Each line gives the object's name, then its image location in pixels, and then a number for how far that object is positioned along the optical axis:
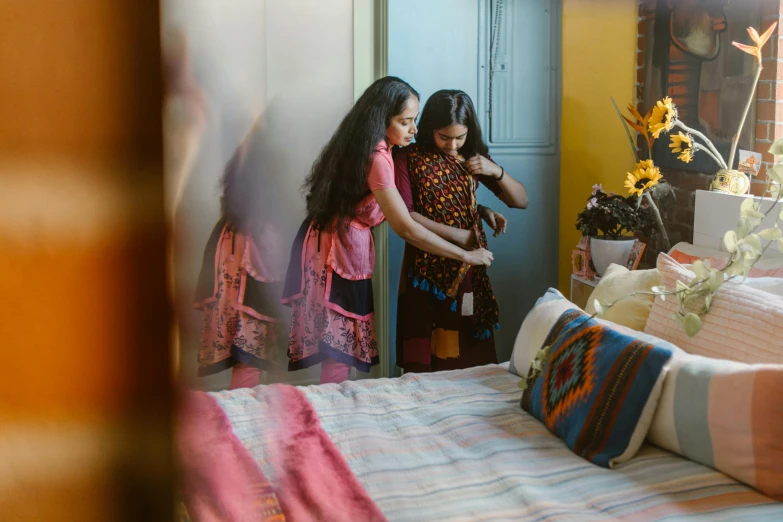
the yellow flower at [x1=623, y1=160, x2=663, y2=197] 2.03
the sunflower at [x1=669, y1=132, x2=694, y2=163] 1.93
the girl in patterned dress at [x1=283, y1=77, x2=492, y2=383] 1.69
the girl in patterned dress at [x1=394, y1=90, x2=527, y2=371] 2.21
